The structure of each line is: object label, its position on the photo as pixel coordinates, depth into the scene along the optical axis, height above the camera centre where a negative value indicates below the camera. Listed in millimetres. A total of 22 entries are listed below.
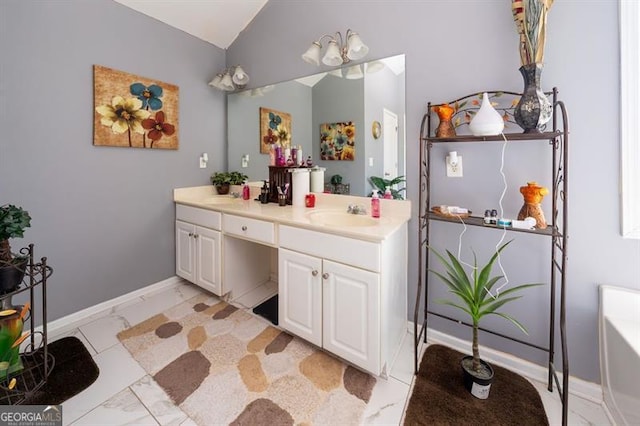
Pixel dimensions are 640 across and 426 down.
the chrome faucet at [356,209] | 1870 -5
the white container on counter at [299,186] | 2113 +175
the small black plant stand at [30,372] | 1230 -821
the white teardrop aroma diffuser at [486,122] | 1252 +395
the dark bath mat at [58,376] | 1292 -871
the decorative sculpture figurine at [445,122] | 1489 +473
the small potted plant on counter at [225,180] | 2680 +283
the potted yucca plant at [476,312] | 1306 -503
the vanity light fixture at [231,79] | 2449 +1179
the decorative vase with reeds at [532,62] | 1176 +643
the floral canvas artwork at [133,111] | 1937 +756
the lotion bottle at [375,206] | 1765 +14
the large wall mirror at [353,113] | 1771 +680
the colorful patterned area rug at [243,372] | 1278 -898
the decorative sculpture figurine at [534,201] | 1263 +30
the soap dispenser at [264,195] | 2291 +114
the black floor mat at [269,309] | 2018 -780
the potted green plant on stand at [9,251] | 1219 -190
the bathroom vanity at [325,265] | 1377 -341
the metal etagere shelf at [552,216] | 1185 -43
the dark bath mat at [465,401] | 1237 -937
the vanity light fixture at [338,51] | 1757 +1070
